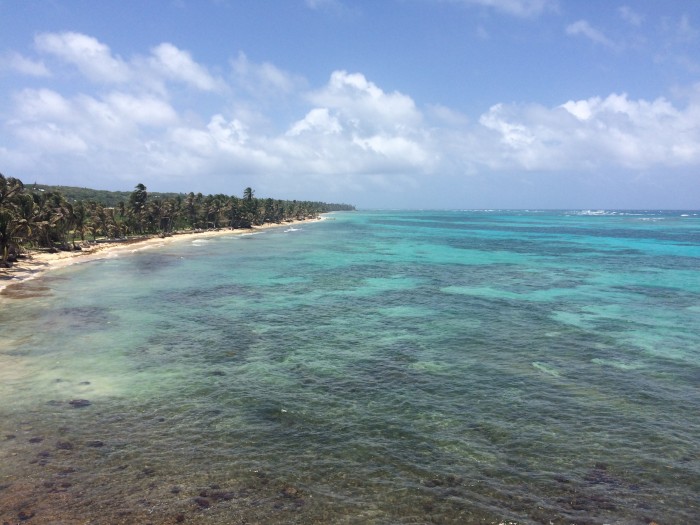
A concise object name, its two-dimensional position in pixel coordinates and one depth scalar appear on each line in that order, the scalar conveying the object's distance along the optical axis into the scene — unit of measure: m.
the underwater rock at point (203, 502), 12.23
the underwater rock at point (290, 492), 12.84
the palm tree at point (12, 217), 53.90
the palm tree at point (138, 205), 107.88
